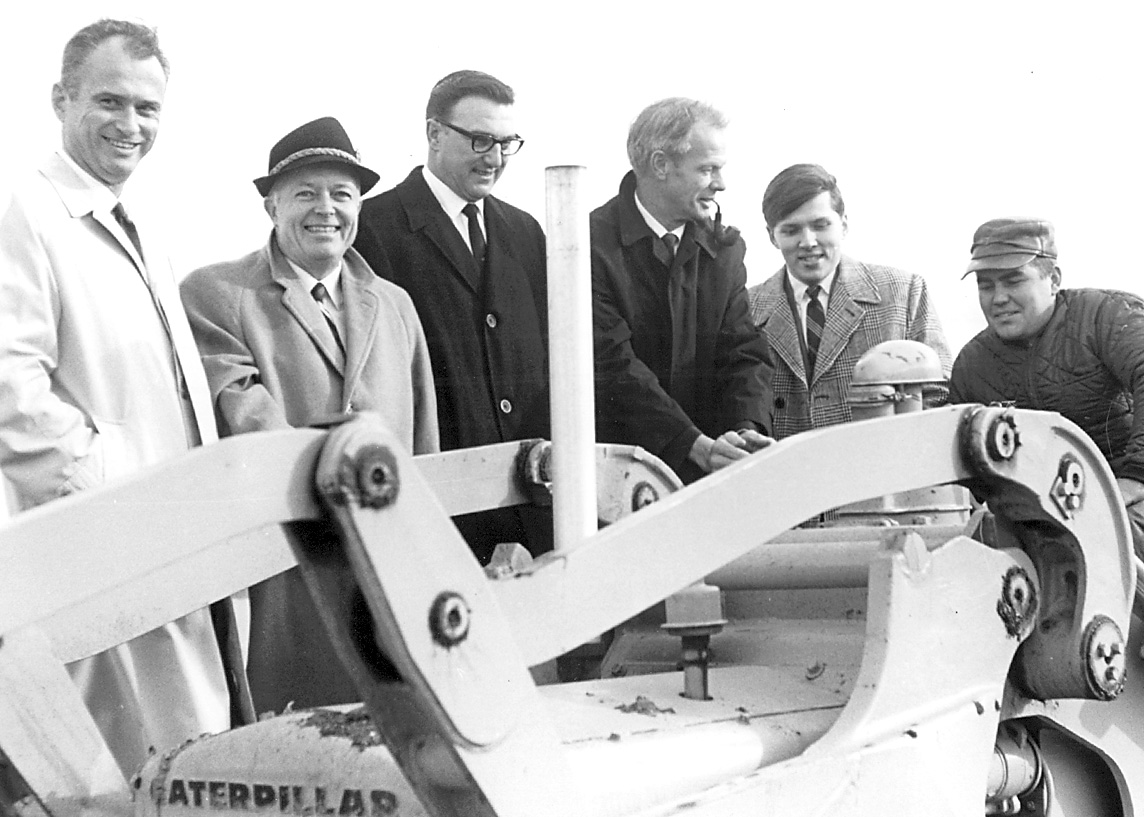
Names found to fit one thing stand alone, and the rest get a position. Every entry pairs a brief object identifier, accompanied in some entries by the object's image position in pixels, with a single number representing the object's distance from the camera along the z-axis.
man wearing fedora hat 2.93
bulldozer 1.46
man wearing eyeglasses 3.44
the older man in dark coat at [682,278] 3.79
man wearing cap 3.55
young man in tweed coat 4.00
